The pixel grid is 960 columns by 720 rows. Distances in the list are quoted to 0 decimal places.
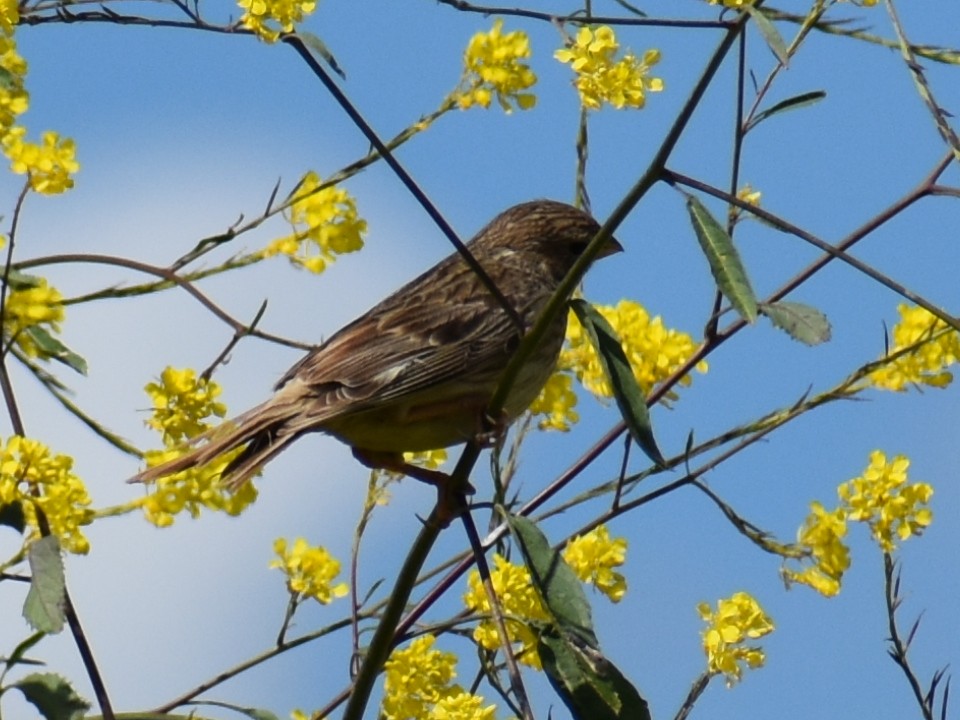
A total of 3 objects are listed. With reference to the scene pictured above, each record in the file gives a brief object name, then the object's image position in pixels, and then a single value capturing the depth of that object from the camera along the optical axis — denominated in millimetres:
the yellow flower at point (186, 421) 7062
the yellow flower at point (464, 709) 6598
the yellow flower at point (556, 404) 8617
